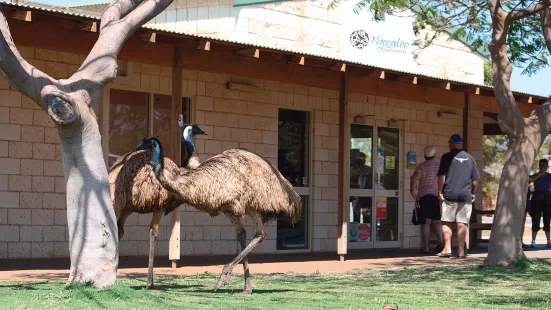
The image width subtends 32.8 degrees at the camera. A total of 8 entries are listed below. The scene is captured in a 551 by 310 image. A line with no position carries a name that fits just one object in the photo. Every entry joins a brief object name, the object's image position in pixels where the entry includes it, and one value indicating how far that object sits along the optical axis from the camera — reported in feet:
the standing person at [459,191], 47.26
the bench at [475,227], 59.16
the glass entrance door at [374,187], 57.36
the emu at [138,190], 29.63
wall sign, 66.85
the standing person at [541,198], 63.26
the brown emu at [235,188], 29.07
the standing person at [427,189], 54.54
